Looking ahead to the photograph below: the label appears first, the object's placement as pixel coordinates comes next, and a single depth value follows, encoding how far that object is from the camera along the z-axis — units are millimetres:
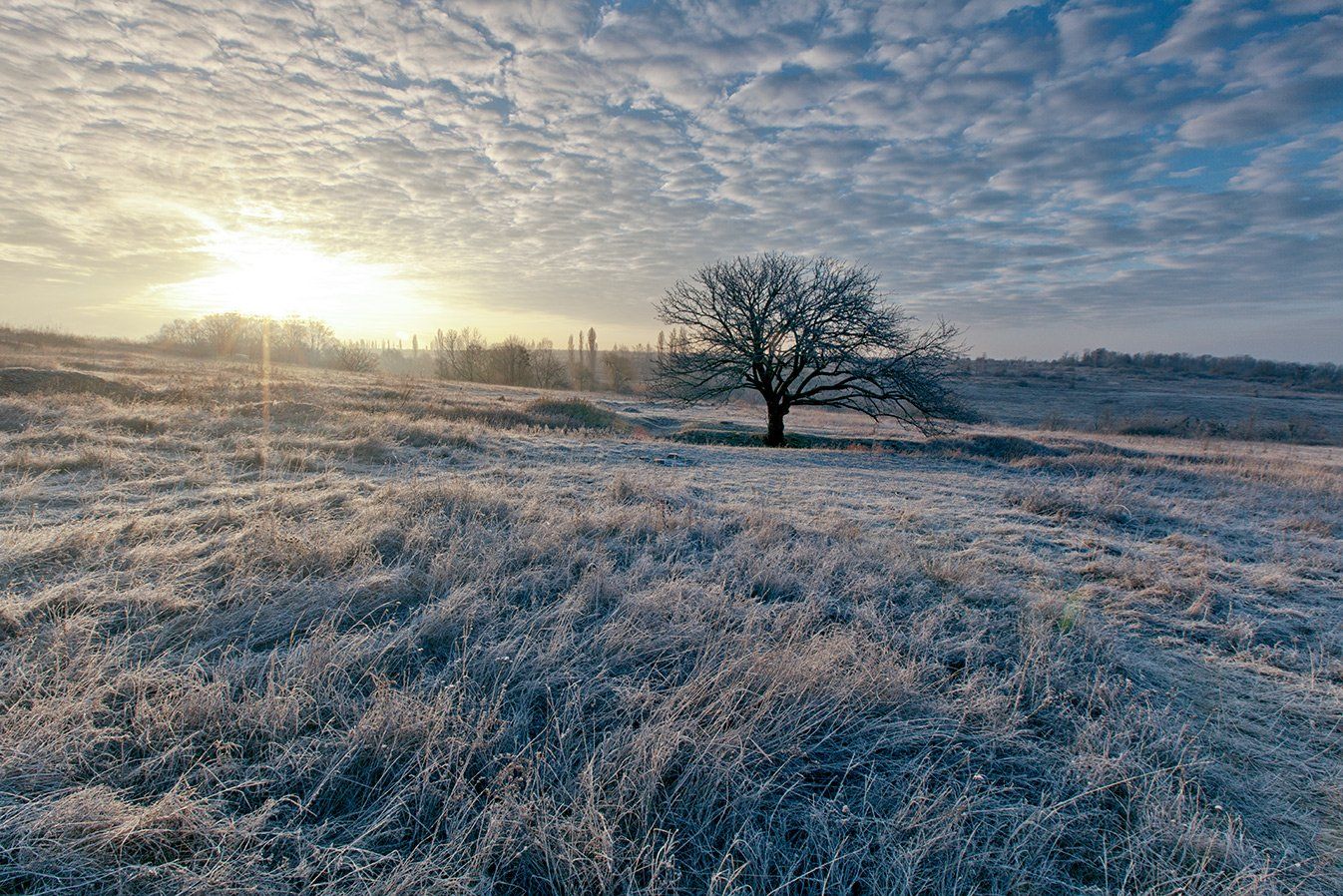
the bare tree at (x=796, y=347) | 16438
